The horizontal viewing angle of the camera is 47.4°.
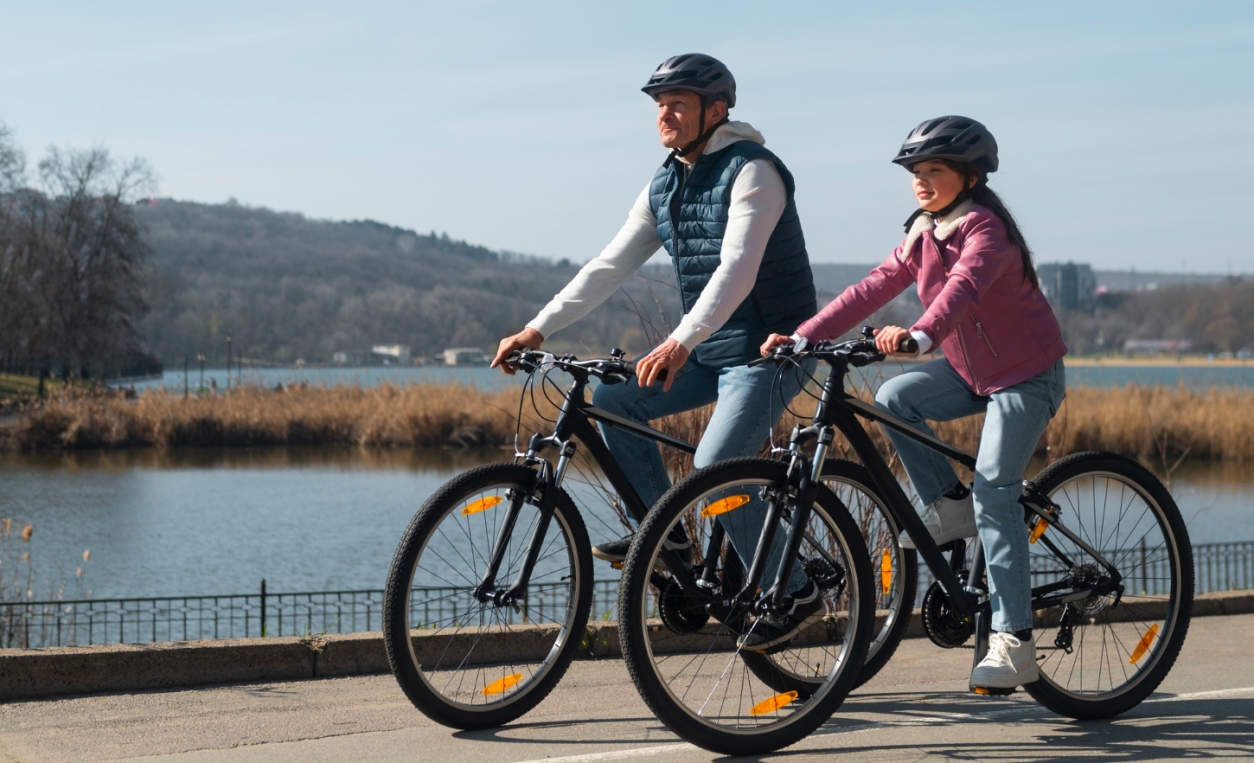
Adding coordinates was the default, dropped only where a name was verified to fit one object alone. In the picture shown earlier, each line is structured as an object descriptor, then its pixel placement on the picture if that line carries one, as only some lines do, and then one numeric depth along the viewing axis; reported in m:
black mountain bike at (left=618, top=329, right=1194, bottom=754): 4.04
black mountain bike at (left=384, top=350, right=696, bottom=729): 4.19
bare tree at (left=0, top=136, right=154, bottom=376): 58.66
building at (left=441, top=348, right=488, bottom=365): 87.62
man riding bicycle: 4.38
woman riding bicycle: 4.30
